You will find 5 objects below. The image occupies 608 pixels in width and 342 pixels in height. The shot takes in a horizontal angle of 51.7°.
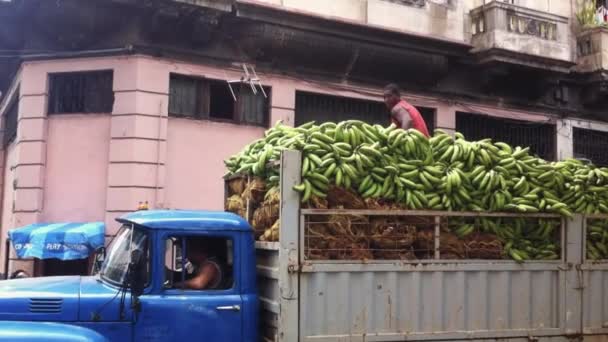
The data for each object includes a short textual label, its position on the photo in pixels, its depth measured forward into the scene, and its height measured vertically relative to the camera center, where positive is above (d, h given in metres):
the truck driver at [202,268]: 4.61 -0.52
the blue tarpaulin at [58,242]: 9.85 -0.75
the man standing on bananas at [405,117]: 6.43 +0.89
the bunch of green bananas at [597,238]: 5.58 -0.27
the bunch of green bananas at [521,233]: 5.21 -0.23
